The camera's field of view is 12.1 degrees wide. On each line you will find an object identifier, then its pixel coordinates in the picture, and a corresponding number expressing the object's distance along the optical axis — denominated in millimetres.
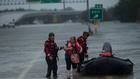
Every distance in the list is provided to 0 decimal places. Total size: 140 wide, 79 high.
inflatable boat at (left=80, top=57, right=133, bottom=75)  20516
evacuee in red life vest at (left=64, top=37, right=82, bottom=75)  21530
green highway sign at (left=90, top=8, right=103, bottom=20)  59812
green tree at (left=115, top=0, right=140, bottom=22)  122812
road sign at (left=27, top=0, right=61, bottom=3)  93912
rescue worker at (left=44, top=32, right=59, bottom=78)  21219
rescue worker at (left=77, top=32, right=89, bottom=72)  23330
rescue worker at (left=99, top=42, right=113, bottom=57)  20984
